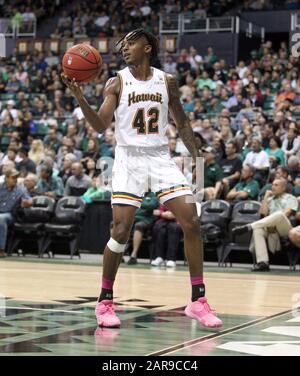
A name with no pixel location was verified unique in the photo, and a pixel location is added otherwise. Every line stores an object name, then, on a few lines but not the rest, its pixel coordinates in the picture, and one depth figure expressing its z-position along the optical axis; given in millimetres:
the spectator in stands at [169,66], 21562
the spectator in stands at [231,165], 13805
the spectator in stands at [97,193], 14352
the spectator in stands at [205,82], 19859
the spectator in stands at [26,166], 15767
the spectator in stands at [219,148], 14412
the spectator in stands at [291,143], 14078
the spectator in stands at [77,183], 14703
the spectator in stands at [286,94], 17177
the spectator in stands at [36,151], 16975
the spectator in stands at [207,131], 15859
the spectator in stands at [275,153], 13969
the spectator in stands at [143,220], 13025
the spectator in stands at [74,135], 17328
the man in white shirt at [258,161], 13820
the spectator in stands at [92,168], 15237
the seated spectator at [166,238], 12716
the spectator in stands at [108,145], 15694
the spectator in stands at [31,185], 14719
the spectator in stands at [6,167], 14078
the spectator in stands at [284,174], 12539
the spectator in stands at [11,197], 14031
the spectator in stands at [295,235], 11695
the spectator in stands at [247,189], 13203
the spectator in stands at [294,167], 13438
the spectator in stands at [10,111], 20391
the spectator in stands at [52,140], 17734
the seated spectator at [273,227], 12102
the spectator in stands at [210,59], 21219
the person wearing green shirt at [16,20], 27562
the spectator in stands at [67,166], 15383
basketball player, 6297
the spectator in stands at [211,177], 13328
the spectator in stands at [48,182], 14914
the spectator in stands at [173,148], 14422
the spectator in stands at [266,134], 14734
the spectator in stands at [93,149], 15953
